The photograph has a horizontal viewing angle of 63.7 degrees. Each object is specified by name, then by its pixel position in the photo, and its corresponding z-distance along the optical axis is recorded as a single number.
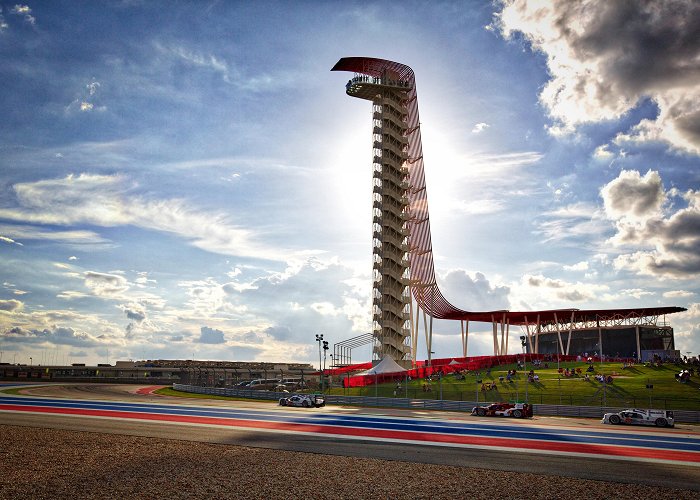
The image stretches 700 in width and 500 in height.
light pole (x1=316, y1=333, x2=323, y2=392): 69.75
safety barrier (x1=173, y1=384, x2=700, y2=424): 37.78
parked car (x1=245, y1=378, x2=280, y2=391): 66.56
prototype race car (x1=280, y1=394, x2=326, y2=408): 44.22
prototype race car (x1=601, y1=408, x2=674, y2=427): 33.16
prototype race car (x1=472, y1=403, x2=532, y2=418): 36.72
